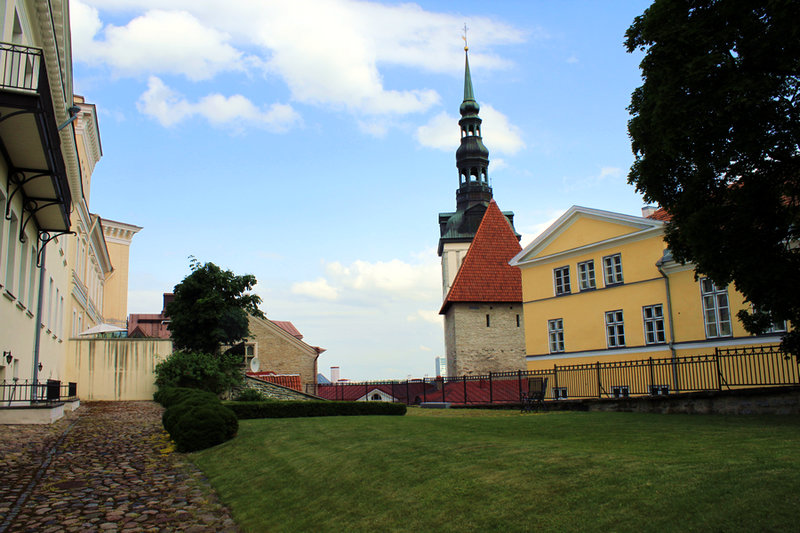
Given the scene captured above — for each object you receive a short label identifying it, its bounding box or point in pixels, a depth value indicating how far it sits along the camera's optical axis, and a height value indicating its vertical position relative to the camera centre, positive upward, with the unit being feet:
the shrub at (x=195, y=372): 88.79 +0.53
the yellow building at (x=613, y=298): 81.87 +8.92
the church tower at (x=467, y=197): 252.01 +65.31
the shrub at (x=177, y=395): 53.10 -1.69
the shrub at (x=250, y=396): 93.56 -3.01
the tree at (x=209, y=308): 102.06 +10.42
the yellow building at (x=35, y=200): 40.09 +14.11
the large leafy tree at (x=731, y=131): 32.09 +11.58
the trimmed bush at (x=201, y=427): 43.20 -3.36
